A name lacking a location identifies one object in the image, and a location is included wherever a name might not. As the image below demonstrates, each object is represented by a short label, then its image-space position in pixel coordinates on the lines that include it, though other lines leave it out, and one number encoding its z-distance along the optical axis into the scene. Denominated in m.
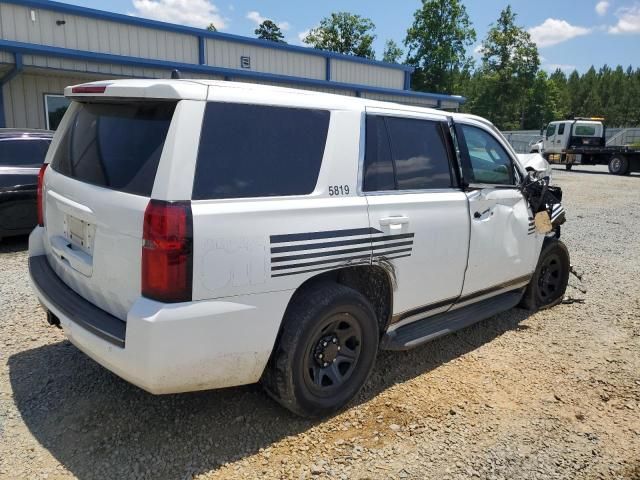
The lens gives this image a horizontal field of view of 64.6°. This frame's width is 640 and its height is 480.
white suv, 2.45
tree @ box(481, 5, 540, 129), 48.50
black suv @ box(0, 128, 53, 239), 6.93
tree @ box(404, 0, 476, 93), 44.84
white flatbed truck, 25.17
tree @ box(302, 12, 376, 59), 50.62
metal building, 10.84
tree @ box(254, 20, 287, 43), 72.44
